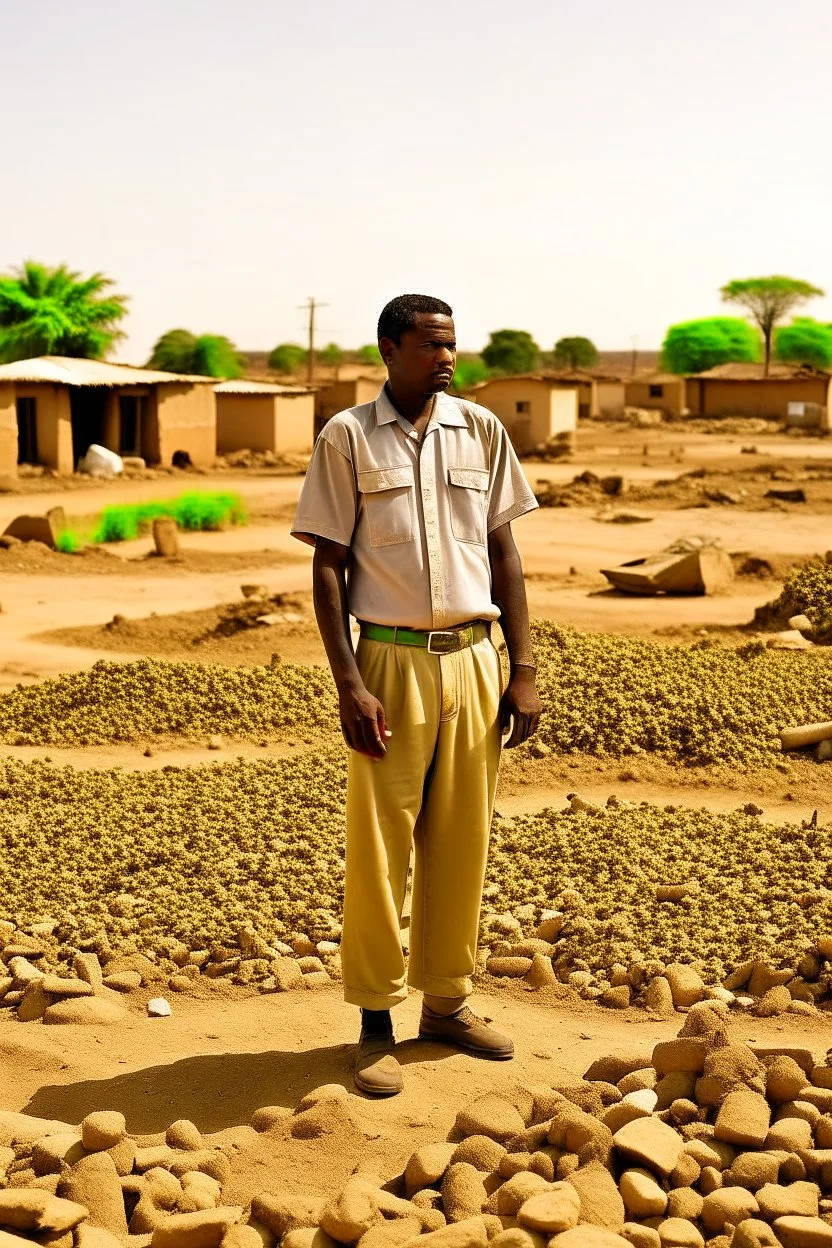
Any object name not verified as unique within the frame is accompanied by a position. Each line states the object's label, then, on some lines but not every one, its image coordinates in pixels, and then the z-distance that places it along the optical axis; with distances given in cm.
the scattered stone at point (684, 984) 391
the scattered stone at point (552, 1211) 237
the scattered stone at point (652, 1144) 257
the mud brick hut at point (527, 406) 3141
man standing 316
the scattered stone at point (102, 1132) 277
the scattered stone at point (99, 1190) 262
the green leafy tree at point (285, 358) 7012
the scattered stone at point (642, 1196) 248
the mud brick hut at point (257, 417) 2941
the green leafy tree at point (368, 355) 7738
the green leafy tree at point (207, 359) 4359
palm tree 3378
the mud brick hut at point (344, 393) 3350
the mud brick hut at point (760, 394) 4053
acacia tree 6391
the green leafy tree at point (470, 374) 5236
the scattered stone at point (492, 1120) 282
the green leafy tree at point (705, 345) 6988
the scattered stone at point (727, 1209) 246
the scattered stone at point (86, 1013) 391
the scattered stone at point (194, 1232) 249
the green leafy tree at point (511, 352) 6669
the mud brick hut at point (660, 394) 4600
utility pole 4774
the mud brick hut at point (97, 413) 2373
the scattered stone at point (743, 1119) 265
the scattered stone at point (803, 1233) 236
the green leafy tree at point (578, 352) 7581
